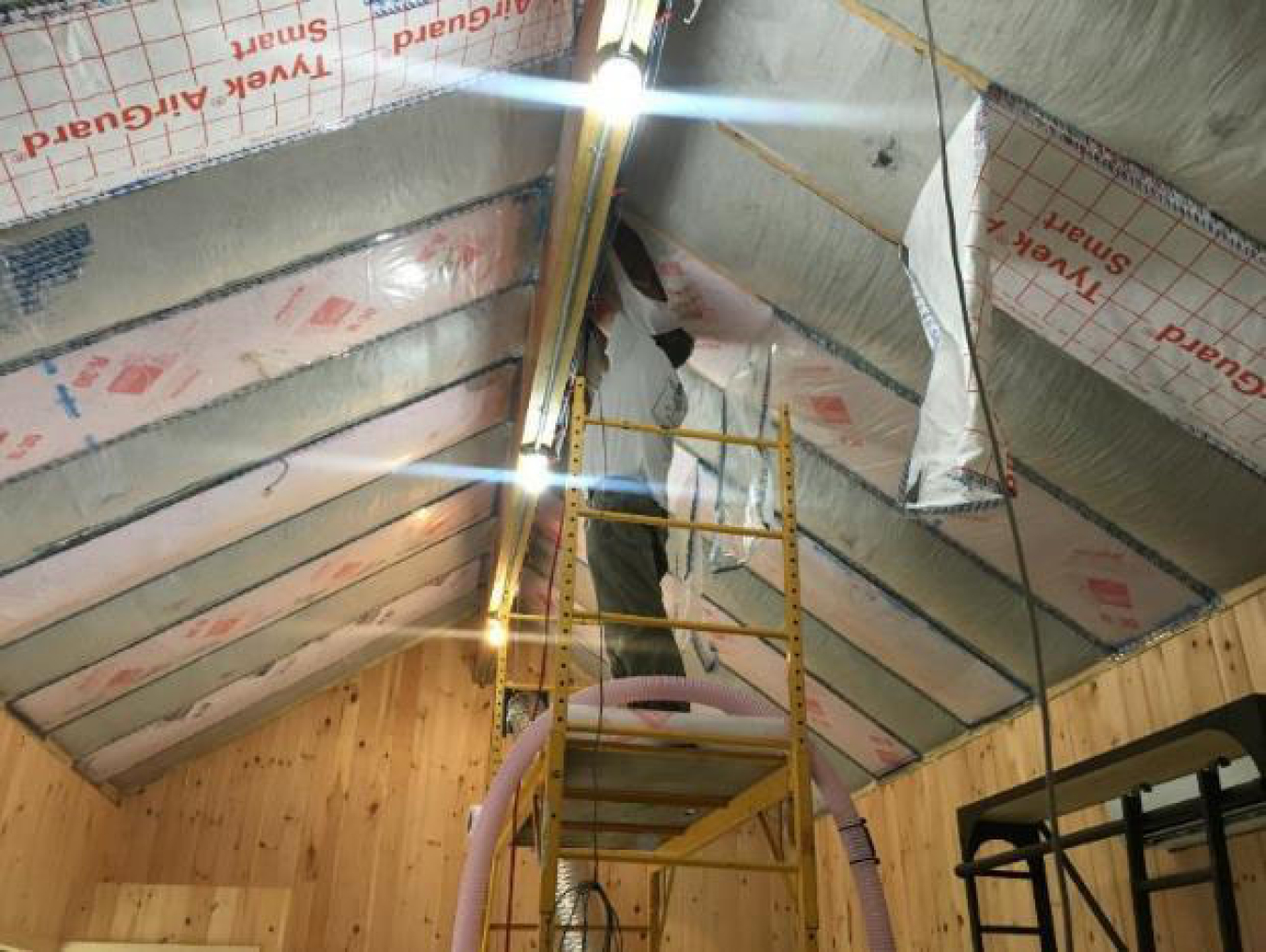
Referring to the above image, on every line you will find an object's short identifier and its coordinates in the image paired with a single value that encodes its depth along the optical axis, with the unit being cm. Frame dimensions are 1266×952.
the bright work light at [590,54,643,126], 215
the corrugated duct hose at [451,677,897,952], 221
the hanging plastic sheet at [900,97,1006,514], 177
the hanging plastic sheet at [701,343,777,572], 312
